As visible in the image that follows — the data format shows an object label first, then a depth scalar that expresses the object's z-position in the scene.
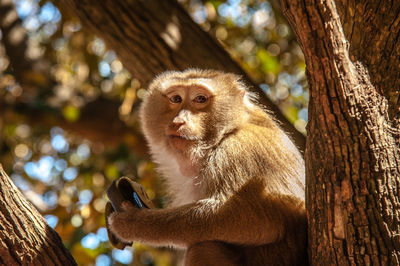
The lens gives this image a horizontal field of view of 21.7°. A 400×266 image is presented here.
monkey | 7.30
